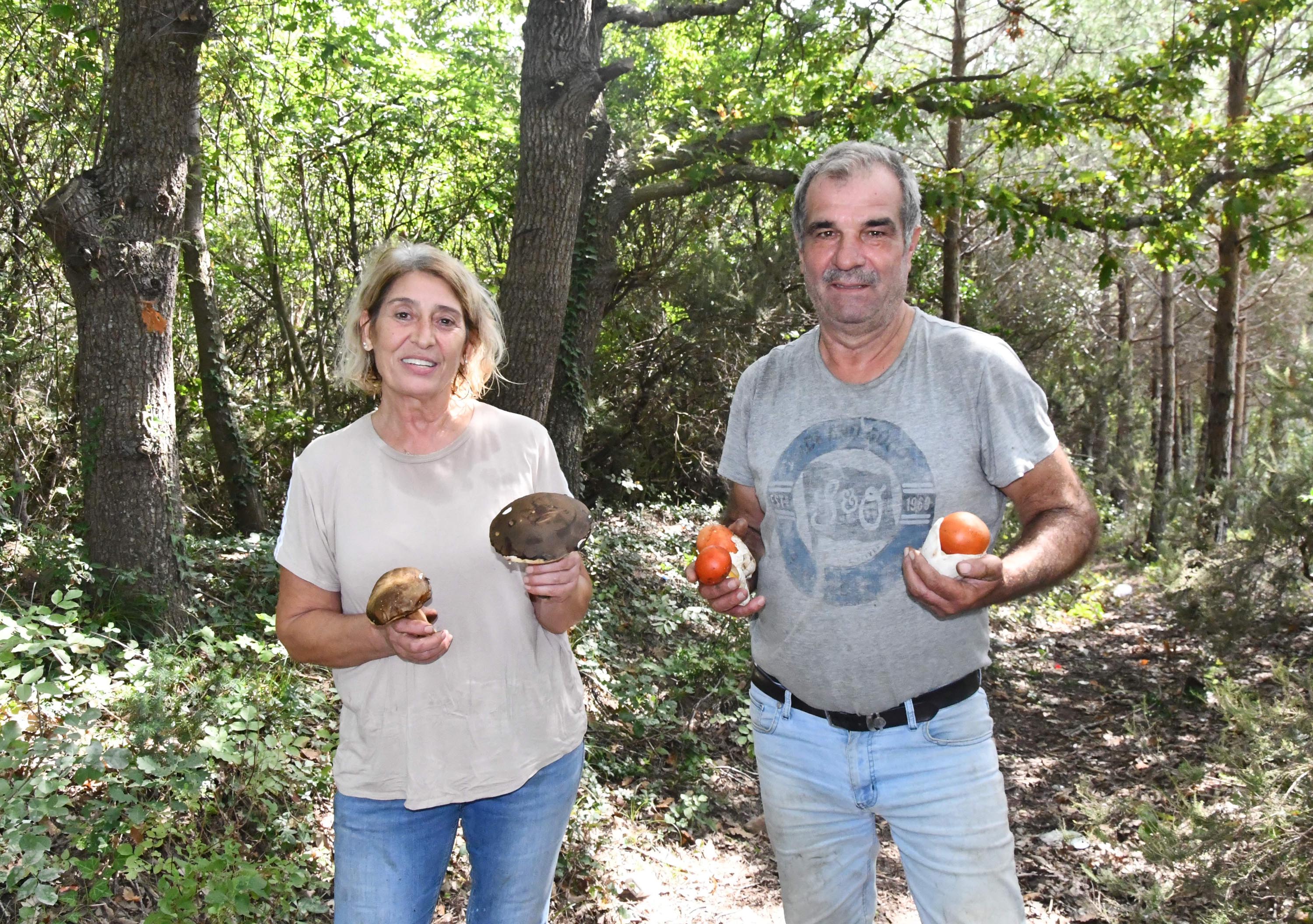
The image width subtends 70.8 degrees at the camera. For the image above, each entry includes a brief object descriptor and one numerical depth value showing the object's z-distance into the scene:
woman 2.32
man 2.38
